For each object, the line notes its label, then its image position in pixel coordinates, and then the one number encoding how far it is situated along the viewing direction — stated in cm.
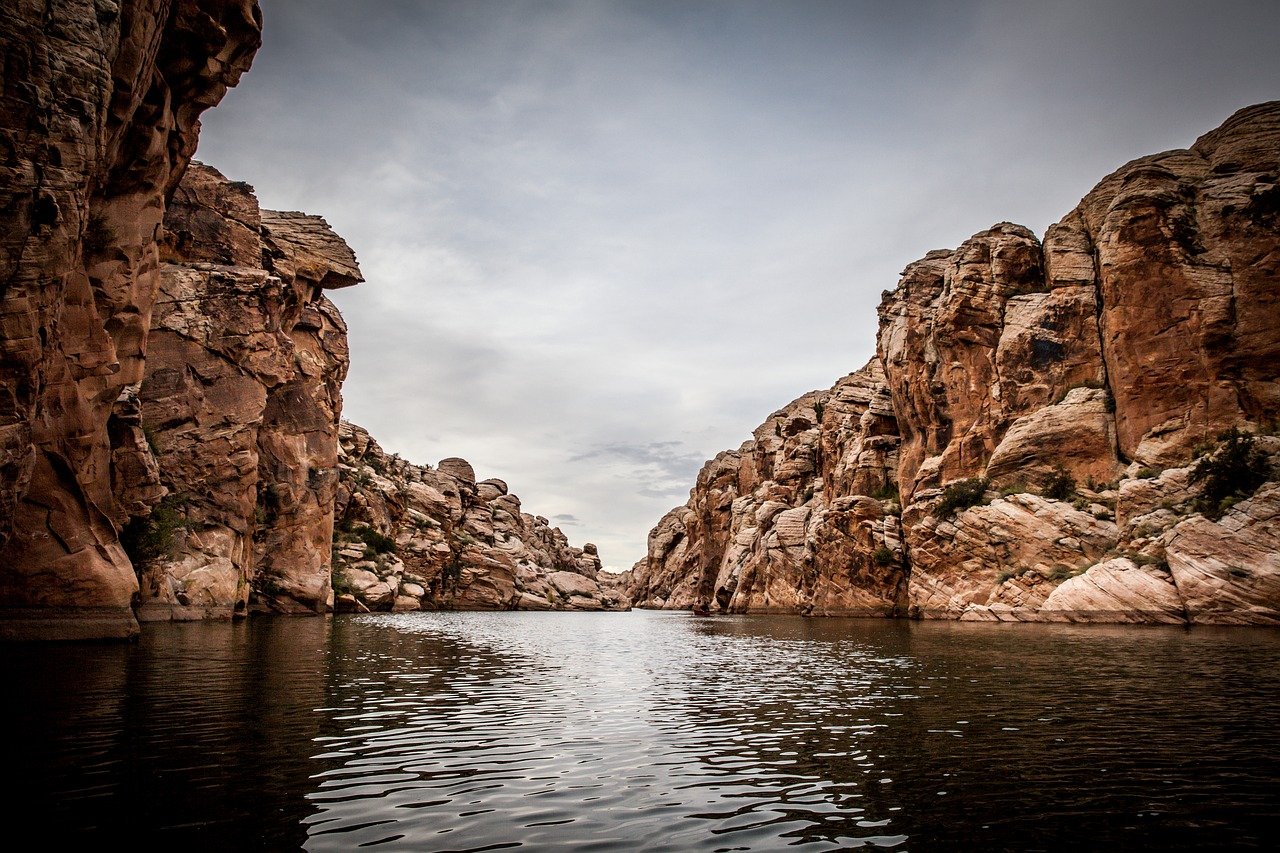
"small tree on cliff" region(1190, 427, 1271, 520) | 4659
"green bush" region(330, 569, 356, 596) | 8750
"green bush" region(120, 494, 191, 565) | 4494
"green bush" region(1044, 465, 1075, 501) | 6438
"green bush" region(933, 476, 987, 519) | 7119
